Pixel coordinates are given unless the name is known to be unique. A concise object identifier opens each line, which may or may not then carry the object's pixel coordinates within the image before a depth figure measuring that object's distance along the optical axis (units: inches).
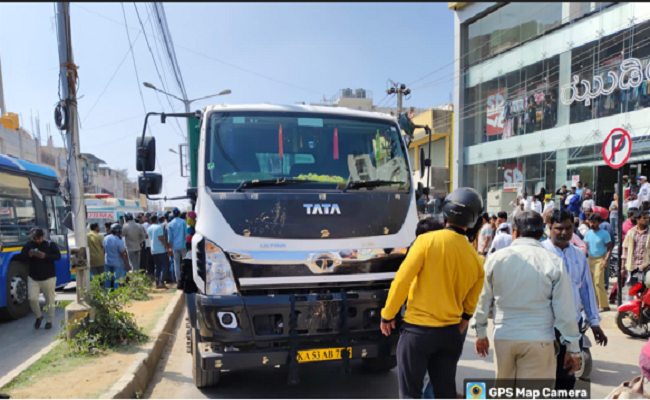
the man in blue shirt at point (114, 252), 376.8
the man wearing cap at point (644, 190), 470.0
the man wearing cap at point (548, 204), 591.4
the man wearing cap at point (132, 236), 428.5
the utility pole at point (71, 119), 224.7
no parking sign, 269.5
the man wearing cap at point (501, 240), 284.2
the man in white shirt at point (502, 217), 341.0
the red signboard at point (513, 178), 799.7
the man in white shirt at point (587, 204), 486.0
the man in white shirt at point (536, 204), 595.2
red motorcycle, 235.3
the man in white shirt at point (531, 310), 115.2
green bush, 208.4
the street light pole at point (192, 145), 213.0
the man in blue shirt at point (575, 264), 147.0
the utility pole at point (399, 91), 981.8
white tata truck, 150.9
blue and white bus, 312.8
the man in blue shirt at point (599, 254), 303.1
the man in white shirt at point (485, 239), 389.4
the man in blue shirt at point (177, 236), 403.9
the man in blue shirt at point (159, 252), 419.5
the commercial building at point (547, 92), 587.5
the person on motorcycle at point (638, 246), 286.2
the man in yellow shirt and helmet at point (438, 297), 115.3
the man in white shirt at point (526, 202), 623.0
